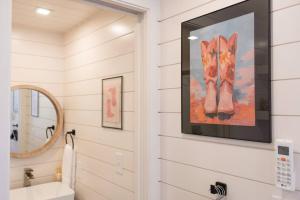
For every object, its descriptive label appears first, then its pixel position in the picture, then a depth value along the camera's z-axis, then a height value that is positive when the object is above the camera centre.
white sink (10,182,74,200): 2.28 -0.81
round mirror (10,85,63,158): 2.60 -0.16
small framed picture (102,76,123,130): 1.97 +0.02
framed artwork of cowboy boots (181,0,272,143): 1.01 +0.14
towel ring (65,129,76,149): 2.65 -0.29
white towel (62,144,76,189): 2.56 -0.63
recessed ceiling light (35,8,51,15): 2.22 +0.83
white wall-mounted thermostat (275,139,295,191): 0.90 -0.21
